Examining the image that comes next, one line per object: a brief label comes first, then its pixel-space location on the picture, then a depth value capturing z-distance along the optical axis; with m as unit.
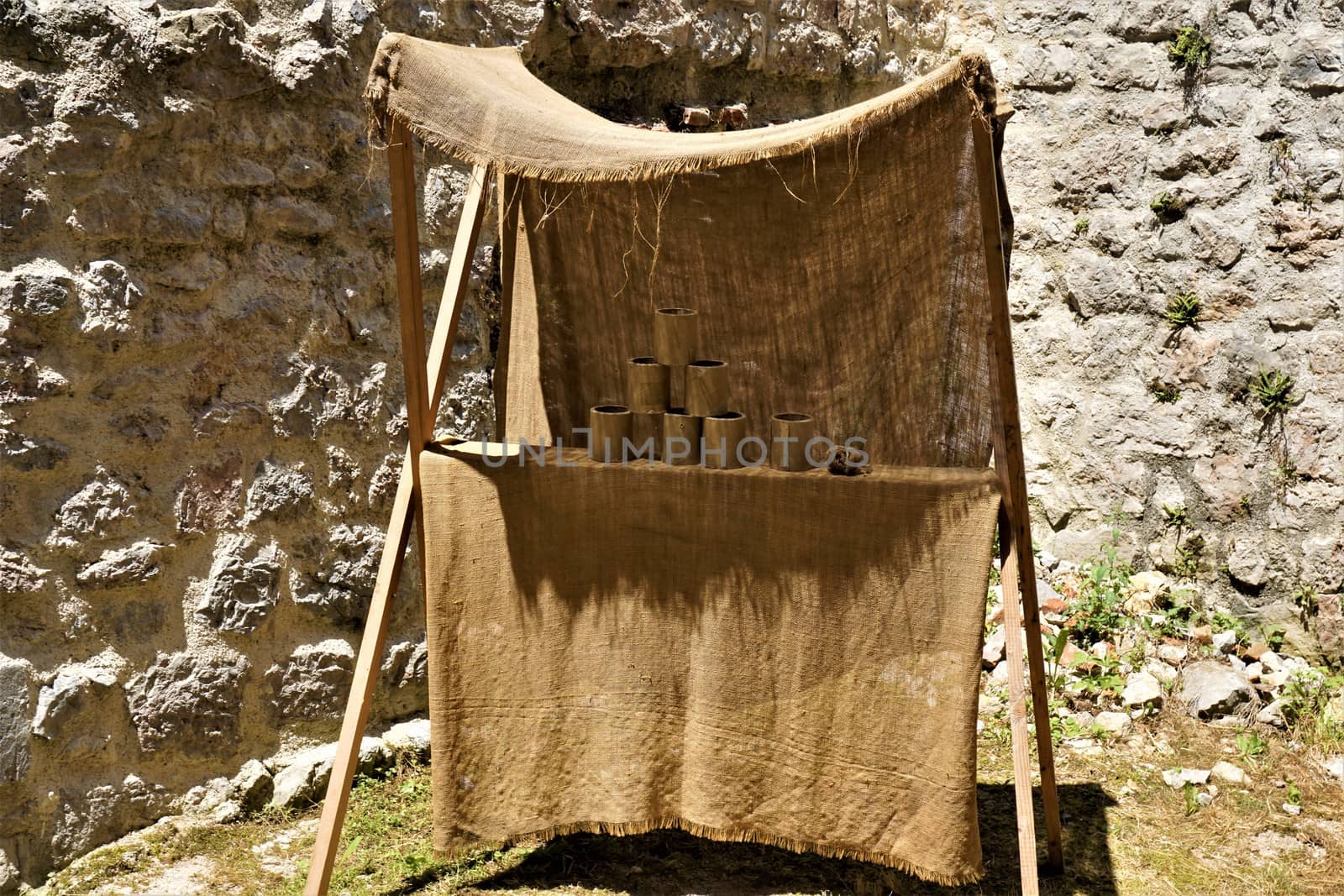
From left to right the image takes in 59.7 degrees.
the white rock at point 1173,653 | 3.21
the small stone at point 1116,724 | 3.03
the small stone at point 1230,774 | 2.80
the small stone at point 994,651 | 3.30
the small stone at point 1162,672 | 3.16
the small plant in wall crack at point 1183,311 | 3.36
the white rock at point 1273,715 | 3.00
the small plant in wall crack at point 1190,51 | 3.31
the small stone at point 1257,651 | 3.20
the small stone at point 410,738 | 2.79
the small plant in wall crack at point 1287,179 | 3.14
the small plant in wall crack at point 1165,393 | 3.42
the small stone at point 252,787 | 2.57
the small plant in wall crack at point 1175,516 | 3.41
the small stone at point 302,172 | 2.49
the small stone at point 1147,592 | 3.37
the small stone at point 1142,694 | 3.07
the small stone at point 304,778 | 2.62
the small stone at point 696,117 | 3.05
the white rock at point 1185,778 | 2.78
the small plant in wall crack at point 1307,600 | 3.16
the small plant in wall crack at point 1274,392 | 3.19
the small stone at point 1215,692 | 3.03
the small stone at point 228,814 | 2.54
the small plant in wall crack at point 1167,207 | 3.39
